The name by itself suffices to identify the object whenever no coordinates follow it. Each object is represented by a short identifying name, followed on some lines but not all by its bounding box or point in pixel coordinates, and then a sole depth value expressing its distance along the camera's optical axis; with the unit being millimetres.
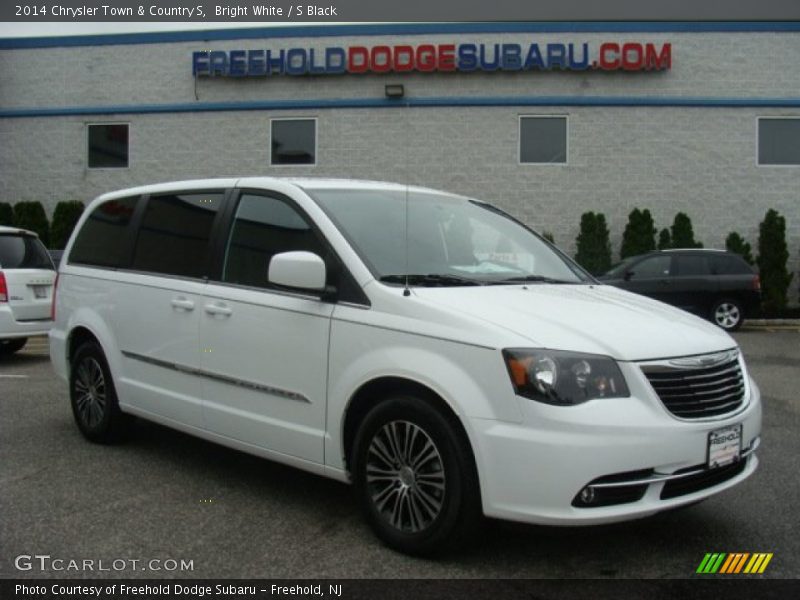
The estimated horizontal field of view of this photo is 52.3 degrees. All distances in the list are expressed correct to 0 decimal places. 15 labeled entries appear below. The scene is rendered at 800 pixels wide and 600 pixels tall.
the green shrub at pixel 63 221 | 19672
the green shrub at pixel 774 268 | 17766
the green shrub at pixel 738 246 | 17938
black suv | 14984
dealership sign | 18359
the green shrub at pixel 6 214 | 20312
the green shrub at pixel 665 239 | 17922
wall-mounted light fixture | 18531
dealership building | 18484
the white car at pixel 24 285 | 9867
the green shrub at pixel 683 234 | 17969
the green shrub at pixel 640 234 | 18016
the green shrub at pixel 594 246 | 17984
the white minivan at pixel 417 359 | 3365
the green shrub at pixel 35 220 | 19906
